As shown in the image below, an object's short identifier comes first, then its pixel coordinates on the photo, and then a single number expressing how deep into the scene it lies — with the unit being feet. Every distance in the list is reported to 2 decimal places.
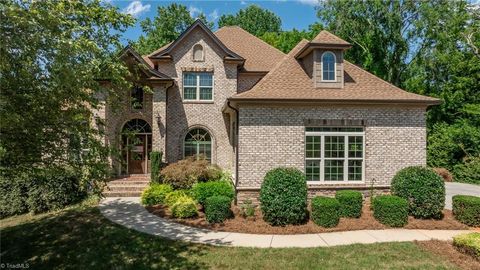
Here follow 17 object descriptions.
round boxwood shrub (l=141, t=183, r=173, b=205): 39.63
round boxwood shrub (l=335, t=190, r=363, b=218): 32.89
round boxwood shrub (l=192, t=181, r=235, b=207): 36.22
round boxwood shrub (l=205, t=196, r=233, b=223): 31.63
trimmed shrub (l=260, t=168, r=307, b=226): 30.14
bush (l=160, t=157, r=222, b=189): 42.80
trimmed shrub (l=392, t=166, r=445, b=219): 32.07
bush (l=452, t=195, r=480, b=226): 31.12
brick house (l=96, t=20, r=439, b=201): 36.47
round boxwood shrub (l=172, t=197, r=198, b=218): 33.53
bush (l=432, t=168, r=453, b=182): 67.46
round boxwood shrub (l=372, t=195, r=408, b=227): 30.68
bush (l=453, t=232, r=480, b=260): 22.79
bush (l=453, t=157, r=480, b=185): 65.81
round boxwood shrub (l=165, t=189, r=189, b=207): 37.96
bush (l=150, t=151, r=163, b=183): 46.78
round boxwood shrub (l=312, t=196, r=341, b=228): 30.25
